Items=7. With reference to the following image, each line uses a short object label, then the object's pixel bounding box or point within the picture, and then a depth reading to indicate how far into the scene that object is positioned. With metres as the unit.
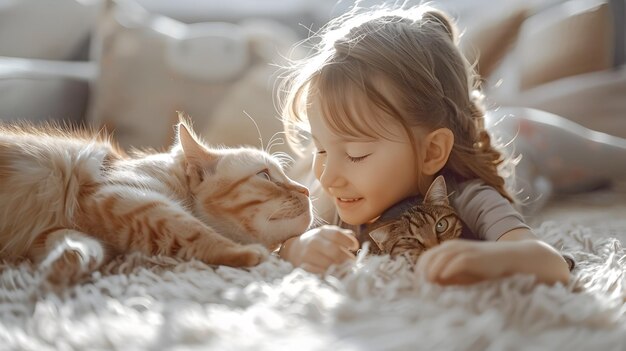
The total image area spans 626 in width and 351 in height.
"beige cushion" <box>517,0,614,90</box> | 2.10
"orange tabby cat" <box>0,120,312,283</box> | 0.95
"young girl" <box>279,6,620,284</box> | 1.09
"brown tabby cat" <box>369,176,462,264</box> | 1.05
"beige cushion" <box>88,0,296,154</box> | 1.84
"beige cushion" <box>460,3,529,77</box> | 2.06
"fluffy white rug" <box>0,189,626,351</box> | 0.64
